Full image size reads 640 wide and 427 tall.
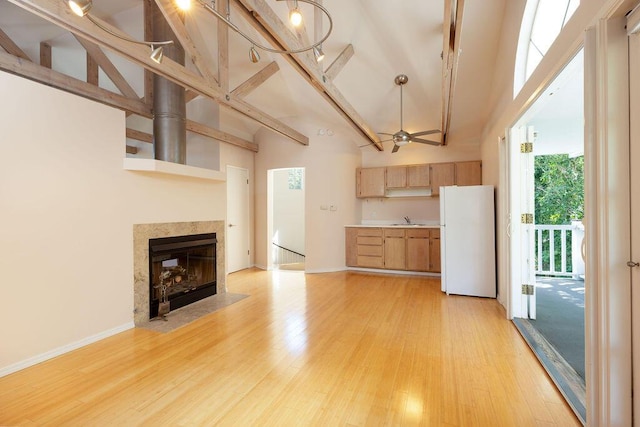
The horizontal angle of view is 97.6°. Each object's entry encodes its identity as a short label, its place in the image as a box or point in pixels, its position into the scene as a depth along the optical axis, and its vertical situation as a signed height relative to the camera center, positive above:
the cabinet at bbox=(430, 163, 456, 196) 5.51 +0.74
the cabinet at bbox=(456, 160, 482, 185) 5.34 +0.76
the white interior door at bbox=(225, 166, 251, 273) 5.88 -0.11
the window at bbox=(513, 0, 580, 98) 2.18 +1.63
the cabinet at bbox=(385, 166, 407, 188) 5.88 +0.76
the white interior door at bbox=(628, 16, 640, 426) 1.31 +0.06
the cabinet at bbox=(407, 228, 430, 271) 5.36 -0.71
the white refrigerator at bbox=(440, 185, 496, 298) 4.03 -0.41
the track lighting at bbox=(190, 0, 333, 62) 1.64 +1.53
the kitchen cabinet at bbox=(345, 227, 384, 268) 5.74 -0.72
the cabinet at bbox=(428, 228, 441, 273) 5.27 -0.71
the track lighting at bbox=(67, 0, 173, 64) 1.57 +1.22
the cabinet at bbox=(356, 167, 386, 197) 6.04 +0.68
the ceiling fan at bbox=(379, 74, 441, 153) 4.23 +1.15
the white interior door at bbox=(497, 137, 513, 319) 3.19 -0.18
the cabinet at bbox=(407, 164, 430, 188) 5.71 +0.76
